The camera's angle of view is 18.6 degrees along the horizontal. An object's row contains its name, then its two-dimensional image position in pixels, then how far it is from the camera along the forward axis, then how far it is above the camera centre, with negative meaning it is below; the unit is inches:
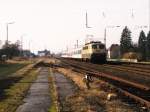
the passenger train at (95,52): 2573.8 +43.2
